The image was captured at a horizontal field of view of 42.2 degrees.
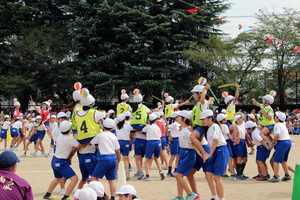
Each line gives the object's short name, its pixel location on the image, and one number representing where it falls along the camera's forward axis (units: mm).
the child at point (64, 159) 7598
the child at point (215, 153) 7109
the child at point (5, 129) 18016
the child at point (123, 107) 13109
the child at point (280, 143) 9523
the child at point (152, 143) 10188
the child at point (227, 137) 9747
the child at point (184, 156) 7414
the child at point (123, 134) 10656
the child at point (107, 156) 7453
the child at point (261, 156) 10000
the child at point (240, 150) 10312
